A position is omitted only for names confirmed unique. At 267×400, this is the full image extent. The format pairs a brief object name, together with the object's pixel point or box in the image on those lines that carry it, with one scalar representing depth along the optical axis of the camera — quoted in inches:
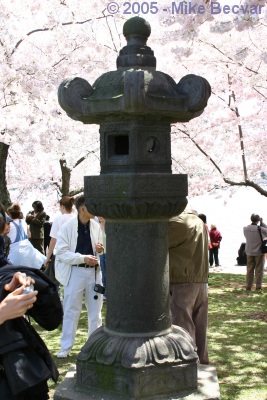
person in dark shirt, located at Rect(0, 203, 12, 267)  126.1
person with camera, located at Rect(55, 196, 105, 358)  280.1
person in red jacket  729.0
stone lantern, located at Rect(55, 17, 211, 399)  157.4
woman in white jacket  326.0
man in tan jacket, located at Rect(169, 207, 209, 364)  214.4
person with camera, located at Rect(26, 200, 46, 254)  510.6
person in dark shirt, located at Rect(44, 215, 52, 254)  580.4
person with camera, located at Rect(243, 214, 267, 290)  522.0
